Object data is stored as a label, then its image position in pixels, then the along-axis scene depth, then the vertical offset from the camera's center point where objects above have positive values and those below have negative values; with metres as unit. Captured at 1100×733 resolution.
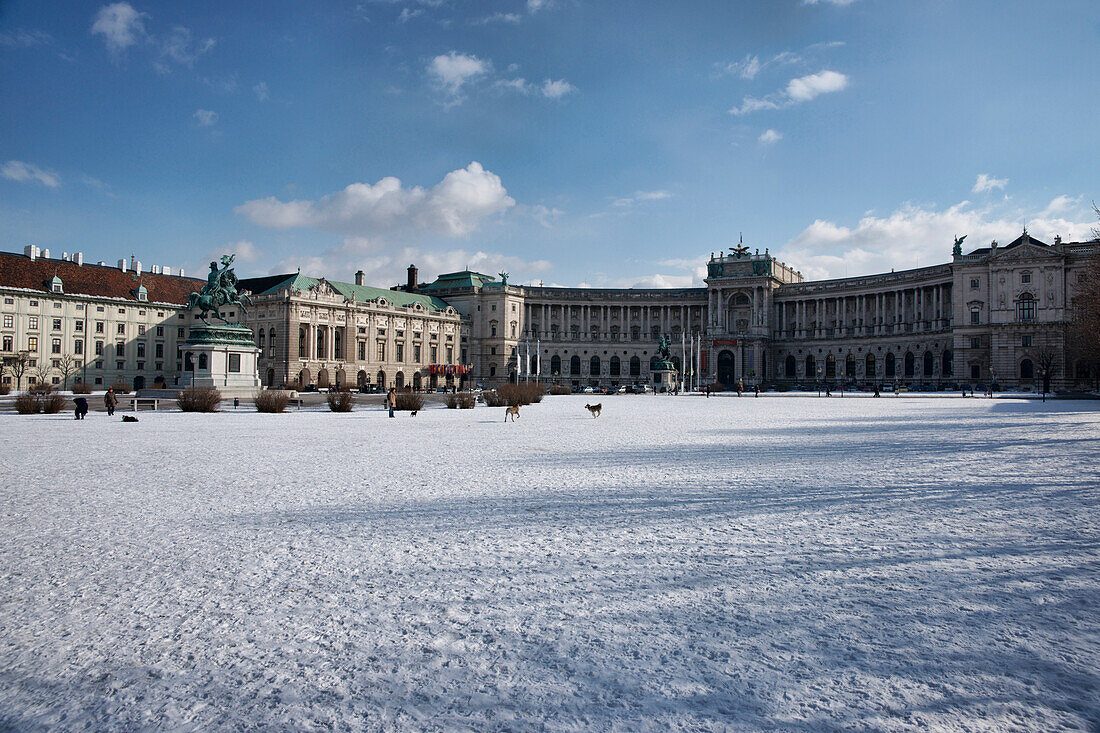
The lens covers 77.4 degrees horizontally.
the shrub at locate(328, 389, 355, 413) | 34.75 -1.08
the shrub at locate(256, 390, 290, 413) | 33.25 -1.05
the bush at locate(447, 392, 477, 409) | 38.28 -1.10
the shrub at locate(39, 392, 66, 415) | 30.97 -1.09
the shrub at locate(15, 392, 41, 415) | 30.45 -1.16
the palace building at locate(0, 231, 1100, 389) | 76.69 +7.85
